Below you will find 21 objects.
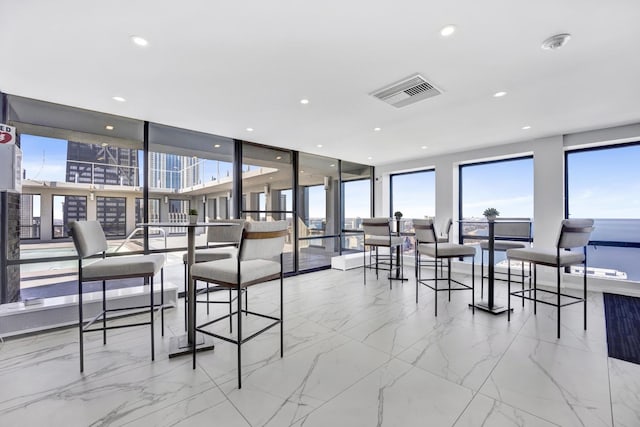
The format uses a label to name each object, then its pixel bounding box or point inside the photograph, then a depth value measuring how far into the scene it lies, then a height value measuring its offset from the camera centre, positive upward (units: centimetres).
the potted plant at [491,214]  313 +1
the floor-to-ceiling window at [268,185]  476 +57
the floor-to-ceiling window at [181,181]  384 +54
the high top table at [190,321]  220 -89
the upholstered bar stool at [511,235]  377 -35
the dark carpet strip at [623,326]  226 -116
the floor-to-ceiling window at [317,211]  570 +10
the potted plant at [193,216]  239 +0
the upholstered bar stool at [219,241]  287 -31
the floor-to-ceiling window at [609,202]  404 +20
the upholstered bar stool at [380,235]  442 -33
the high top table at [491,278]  318 -76
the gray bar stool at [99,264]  199 -38
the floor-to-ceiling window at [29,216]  305 +0
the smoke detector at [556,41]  193 +128
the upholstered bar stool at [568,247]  260 -32
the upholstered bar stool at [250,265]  185 -38
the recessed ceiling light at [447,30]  185 +129
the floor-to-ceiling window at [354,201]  661 +37
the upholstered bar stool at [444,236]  420 -40
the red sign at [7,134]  252 +78
